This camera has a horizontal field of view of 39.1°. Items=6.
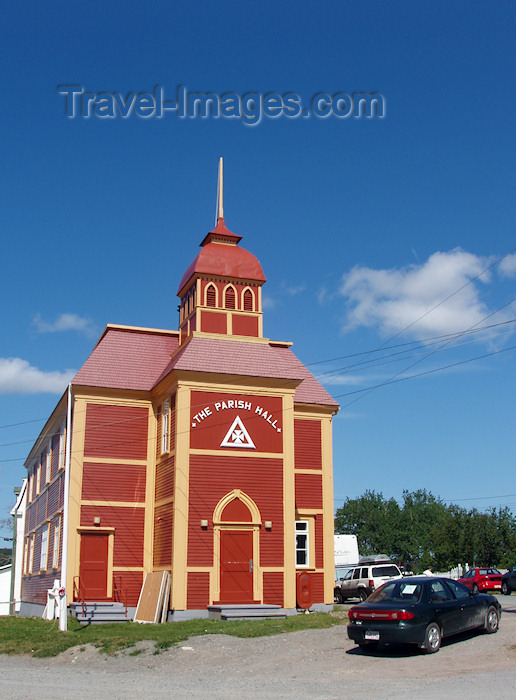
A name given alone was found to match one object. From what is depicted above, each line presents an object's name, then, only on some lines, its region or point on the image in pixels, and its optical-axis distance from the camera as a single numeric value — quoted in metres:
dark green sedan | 13.83
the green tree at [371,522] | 103.38
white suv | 31.67
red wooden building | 23.77
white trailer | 47.69
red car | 34.22
